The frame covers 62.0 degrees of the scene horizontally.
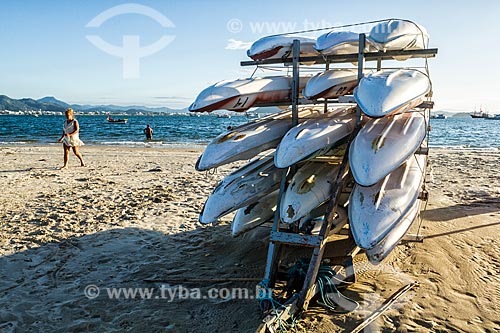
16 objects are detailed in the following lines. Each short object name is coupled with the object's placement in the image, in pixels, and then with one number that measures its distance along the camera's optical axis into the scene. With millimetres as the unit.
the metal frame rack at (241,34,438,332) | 3975
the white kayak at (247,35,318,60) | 5414
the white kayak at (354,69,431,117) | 4262
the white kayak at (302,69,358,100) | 5098
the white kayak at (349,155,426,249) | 4008
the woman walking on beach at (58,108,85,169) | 11977
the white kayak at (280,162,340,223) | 4480
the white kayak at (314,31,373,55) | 5051
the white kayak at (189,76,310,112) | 5164
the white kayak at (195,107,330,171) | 5070
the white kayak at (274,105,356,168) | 4488
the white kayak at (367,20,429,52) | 4906
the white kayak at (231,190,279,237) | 5598
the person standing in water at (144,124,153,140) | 30078
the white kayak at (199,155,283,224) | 4984
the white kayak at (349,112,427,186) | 4207
